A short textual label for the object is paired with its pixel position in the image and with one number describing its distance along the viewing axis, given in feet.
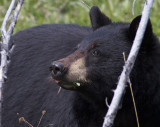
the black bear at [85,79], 26.30
